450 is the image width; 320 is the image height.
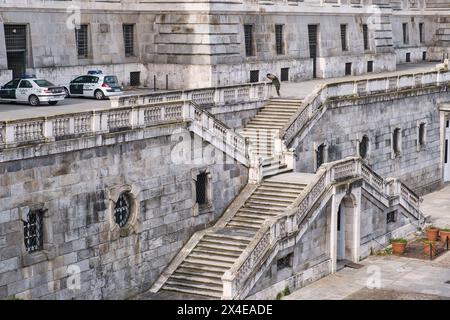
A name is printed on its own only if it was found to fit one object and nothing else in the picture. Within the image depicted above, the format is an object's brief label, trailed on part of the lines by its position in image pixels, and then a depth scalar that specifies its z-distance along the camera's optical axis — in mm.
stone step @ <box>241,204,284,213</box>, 38875
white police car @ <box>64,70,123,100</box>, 45812
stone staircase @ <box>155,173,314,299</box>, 35469
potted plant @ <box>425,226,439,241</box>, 44875
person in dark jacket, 47094
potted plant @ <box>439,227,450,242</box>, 44344
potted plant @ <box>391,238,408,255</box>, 43156
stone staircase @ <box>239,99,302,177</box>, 42250
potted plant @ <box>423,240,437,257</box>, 42375
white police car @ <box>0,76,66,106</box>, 41938
